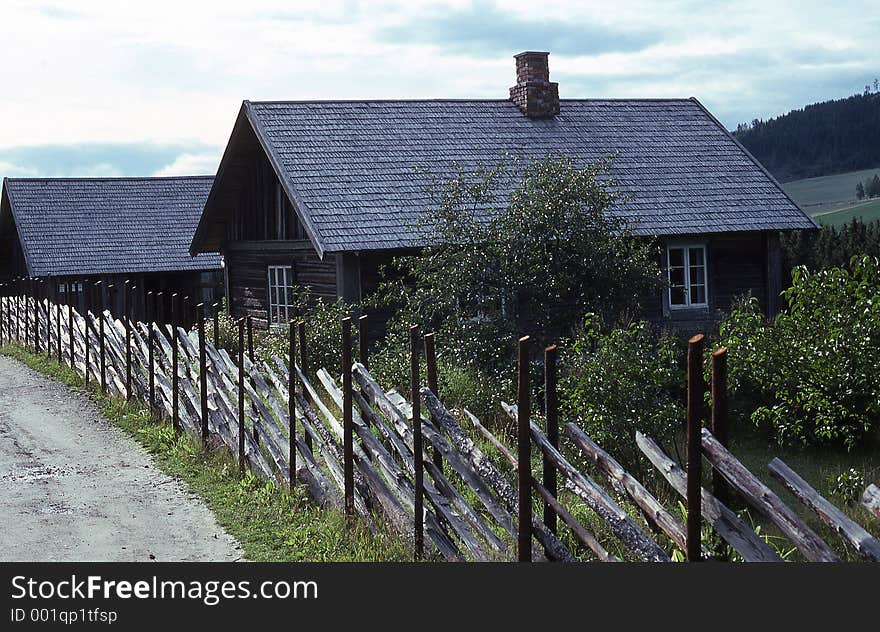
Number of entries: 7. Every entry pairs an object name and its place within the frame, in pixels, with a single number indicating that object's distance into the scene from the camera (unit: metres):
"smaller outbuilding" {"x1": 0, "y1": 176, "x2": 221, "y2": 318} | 27.69
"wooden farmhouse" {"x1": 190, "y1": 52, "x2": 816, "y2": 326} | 17.20
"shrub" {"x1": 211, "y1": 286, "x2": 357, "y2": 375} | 14.30
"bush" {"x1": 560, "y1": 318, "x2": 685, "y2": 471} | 8.89
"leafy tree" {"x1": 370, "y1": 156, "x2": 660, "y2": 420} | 12.26
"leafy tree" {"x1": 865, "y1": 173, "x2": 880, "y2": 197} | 82.00
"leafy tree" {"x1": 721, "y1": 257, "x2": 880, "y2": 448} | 9.79
